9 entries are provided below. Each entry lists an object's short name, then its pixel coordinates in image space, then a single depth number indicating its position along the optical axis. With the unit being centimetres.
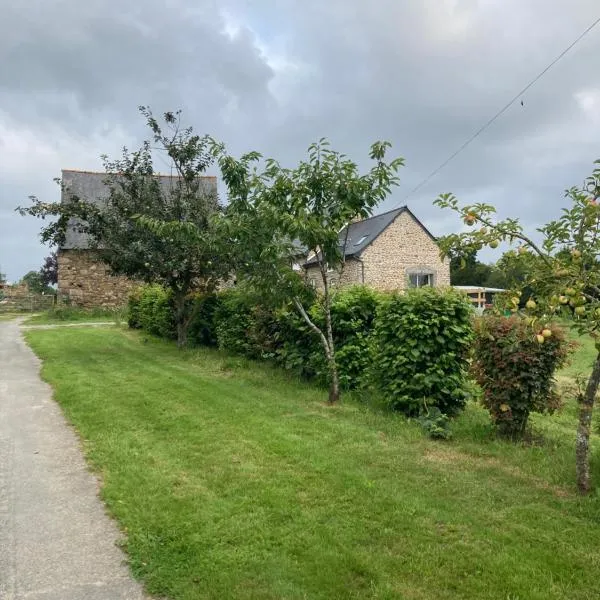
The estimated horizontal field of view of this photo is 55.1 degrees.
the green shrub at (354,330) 849
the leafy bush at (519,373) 577
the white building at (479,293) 3670
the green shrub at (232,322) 1218
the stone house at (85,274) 3170
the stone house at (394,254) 3213
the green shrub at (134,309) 2073
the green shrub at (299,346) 914
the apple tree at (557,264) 346
